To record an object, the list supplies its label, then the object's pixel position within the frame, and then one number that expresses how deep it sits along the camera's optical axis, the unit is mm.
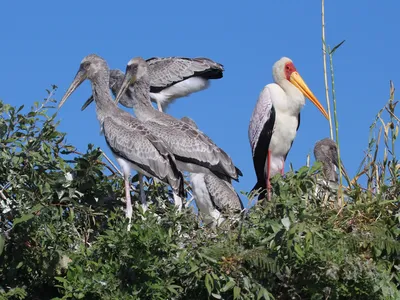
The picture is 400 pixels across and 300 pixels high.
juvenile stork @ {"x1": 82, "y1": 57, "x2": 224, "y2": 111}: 28719
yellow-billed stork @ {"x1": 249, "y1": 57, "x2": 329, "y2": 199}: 23203
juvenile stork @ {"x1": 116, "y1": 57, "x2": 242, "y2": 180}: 21562
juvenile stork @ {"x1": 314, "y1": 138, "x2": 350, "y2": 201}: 22439
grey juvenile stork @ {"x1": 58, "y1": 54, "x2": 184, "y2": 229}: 20625
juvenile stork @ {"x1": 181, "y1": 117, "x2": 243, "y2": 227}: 21781
